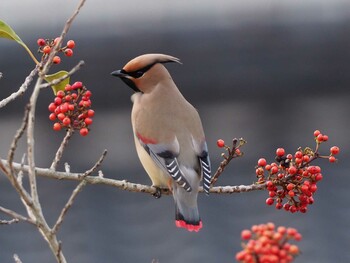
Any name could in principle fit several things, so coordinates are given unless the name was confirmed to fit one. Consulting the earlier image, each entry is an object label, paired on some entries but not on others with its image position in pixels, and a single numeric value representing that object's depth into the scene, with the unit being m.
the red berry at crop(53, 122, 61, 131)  6.81
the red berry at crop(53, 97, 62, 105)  6.89
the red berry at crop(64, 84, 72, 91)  6.93
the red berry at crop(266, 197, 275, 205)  6.92
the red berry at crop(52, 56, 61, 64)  6.80
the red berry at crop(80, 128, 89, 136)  6.73
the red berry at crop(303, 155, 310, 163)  6.80
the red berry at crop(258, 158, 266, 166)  7.01
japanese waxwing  8.44
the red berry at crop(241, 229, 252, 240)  4.46
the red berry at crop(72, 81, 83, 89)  6.95
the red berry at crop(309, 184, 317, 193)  6.86
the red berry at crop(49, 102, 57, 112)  6.91
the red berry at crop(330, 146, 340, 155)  7.13
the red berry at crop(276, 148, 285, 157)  6.88
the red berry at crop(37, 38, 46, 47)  6.97
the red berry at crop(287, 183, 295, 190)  6.76
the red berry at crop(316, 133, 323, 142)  7.09
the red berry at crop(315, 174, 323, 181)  6.88
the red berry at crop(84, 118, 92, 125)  6.80
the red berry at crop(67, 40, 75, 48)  6.92
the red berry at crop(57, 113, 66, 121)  6.79
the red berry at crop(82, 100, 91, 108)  6.84
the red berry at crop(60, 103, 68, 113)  6.79
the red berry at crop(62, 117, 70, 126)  6.75
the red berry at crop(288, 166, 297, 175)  6.78
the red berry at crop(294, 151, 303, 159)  6.79
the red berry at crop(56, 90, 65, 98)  6.93
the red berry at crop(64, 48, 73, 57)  6.84
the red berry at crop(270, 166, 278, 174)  6.79
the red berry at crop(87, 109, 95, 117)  6.85
